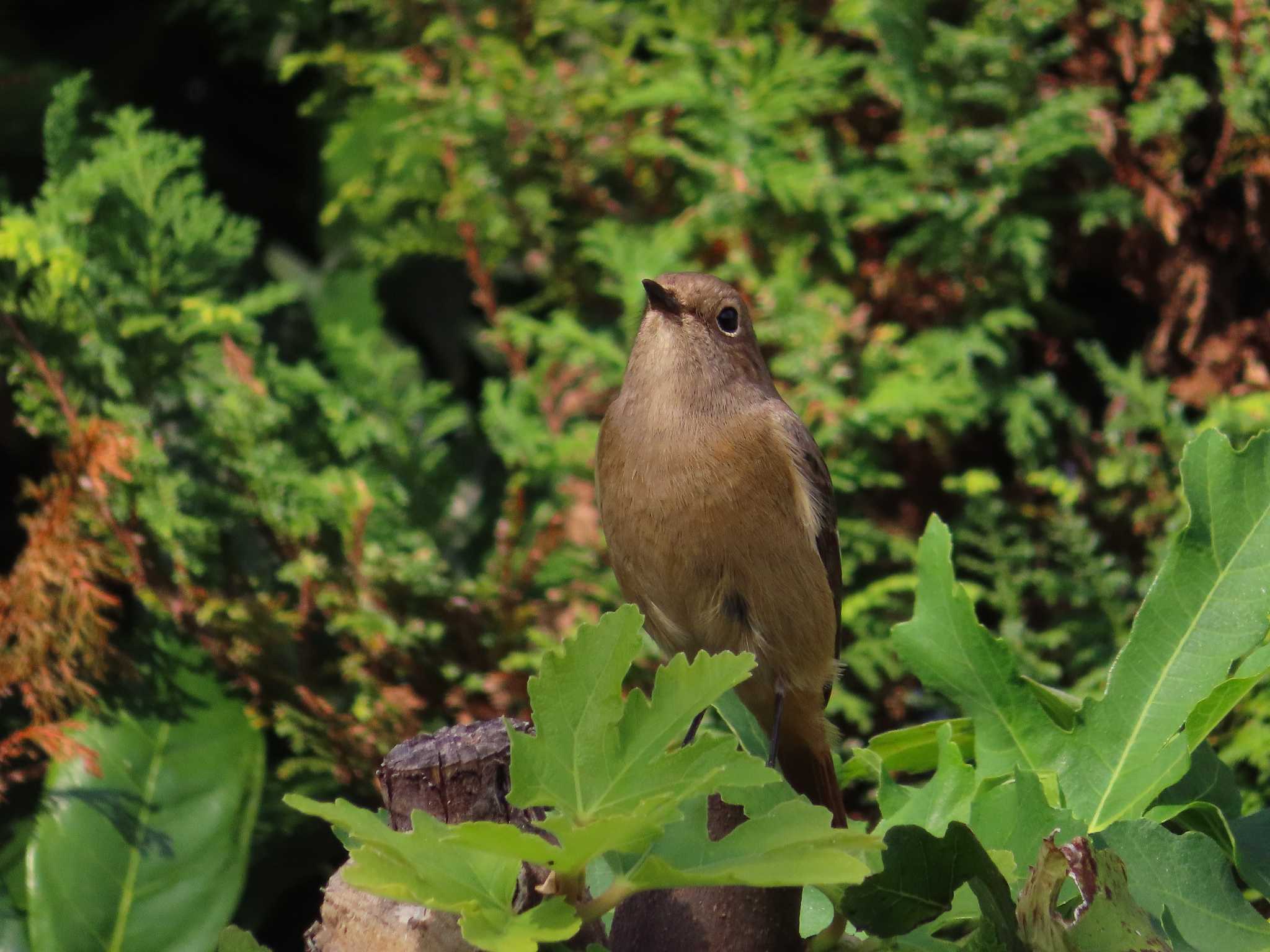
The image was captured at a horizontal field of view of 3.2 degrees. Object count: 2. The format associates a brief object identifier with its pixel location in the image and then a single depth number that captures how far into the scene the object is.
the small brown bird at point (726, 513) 4.35
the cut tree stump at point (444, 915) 4.25
